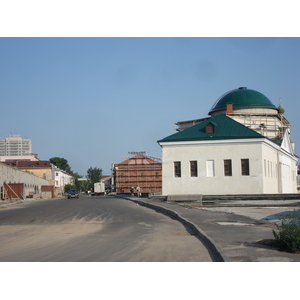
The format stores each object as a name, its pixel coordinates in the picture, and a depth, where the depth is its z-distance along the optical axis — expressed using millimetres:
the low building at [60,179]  130625
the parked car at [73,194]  63703
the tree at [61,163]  172375
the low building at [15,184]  52875
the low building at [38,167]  109375
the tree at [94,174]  170500
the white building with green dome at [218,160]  41375
